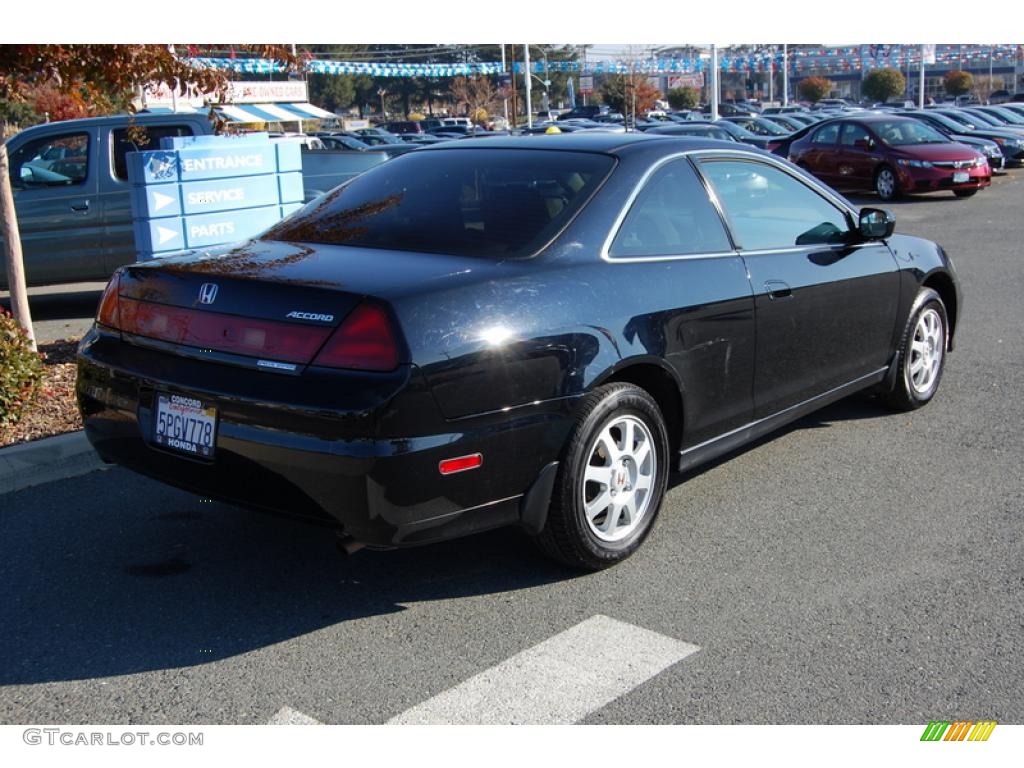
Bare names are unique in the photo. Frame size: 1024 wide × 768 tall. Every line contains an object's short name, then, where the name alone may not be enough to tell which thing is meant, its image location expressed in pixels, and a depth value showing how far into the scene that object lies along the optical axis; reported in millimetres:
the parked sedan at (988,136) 26734
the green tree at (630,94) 36375
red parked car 20484
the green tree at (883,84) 73062
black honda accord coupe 3578
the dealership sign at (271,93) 41166
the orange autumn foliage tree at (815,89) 81750
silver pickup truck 9734
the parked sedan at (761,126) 29719
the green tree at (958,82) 81112
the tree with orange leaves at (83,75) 6570
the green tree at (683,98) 69500
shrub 5699
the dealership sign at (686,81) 78188
